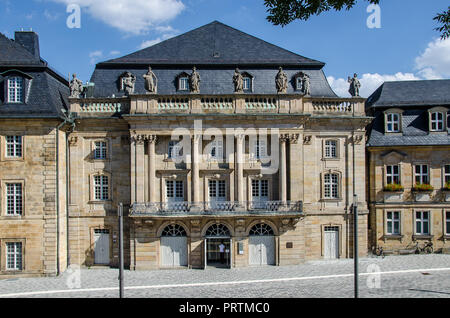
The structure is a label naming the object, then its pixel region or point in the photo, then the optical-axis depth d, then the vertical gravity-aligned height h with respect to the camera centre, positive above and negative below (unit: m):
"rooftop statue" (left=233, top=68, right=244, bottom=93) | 25.98 +5.52
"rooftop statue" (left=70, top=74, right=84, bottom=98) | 26.86 +5.41
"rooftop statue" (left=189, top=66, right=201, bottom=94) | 26.05 +5.60
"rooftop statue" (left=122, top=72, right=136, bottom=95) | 26.56 +5.74
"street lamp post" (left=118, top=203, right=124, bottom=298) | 16.55 -3.63
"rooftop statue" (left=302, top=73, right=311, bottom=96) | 27.08 +5.56
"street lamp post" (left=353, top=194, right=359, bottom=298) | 16.55 -3.44
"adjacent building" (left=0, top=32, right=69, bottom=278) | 25.16 -0.76
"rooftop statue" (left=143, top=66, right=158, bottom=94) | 26.02 +5.53
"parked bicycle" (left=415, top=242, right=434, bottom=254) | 29.62 -6.17
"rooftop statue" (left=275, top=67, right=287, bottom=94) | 26.22 +5.56
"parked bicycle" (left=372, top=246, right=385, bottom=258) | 29.34 -6.28
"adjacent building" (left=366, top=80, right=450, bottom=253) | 29.89 -1.51
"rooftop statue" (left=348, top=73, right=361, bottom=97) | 28.46 +5.73
